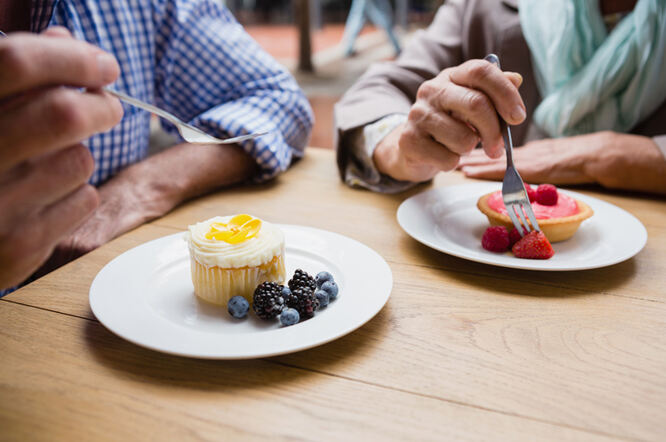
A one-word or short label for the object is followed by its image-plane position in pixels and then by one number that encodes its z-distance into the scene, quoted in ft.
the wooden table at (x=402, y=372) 1.63
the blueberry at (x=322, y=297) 2.28
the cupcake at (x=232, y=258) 2.35
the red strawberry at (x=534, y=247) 2.75
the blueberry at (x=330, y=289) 2.32
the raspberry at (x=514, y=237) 2.94
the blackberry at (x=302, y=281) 2.30
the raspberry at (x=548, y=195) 3.21
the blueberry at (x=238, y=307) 2.22
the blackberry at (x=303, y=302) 2.20
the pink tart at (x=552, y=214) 2.95
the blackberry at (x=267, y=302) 2.18
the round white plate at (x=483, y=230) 2.65
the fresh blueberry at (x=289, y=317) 2.13
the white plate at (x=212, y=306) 1.88
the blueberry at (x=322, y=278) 2.41
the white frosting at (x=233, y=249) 2.35
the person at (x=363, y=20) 23.75
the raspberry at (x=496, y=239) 2.88
